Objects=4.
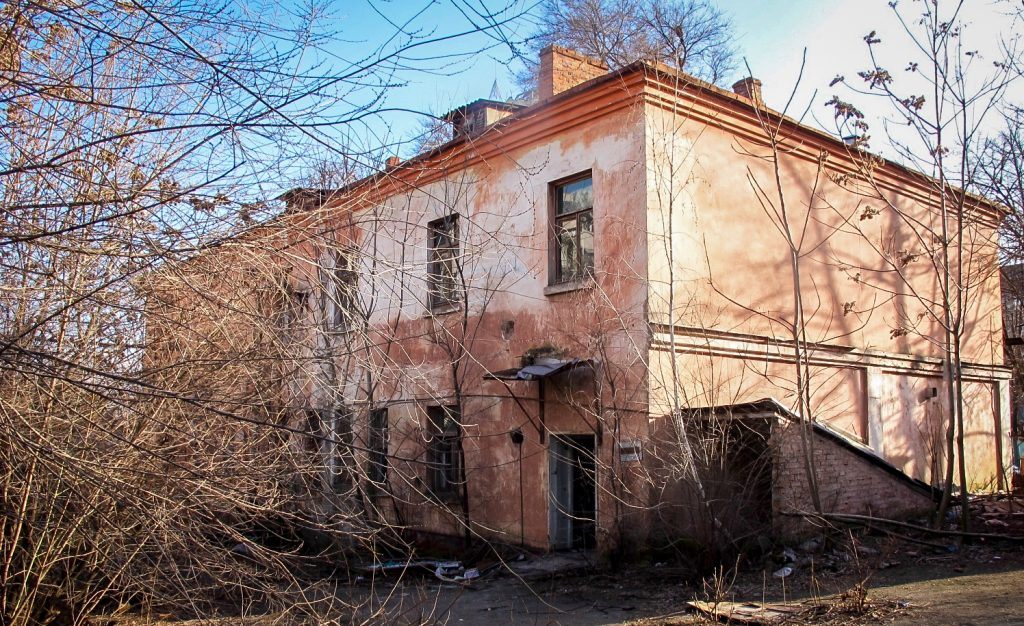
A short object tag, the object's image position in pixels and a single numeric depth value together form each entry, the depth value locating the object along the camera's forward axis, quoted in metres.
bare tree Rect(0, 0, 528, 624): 4.98
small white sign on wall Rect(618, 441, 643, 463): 10.78
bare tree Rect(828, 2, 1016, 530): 10.97
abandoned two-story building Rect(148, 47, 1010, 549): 10.59
